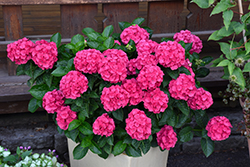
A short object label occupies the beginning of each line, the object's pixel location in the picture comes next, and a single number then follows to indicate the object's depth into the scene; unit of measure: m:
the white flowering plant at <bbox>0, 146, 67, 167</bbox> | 1.90
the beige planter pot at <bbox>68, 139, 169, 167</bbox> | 2.00
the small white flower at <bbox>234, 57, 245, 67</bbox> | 2.02
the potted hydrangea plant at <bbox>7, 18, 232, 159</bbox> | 1.70
